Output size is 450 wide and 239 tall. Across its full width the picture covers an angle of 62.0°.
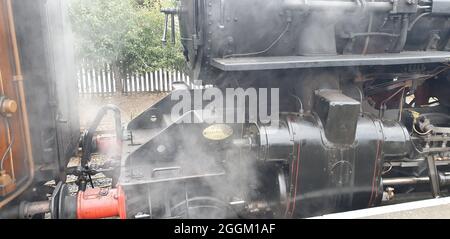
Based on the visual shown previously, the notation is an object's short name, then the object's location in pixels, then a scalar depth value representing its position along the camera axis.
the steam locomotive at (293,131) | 2.97
